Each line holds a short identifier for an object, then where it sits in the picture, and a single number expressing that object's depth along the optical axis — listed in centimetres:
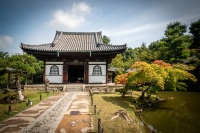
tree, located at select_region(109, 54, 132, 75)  3442
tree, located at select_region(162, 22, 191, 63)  2827
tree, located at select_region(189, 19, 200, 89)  3407
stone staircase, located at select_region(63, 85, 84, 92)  1828
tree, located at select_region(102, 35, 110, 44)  4980
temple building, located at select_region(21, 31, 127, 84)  1795
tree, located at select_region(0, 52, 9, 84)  1238
